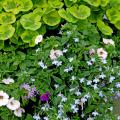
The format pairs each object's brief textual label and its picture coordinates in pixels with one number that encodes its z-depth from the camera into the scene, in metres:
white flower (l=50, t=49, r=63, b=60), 2.51
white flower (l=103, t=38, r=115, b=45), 2.73
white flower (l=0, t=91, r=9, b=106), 2.41
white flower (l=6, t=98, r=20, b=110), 2.41
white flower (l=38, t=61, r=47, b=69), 2.47
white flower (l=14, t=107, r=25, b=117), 2.46
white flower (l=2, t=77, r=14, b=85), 2.50
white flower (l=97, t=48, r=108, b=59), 2.57
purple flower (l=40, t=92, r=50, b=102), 2.43
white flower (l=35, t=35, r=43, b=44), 2.65
